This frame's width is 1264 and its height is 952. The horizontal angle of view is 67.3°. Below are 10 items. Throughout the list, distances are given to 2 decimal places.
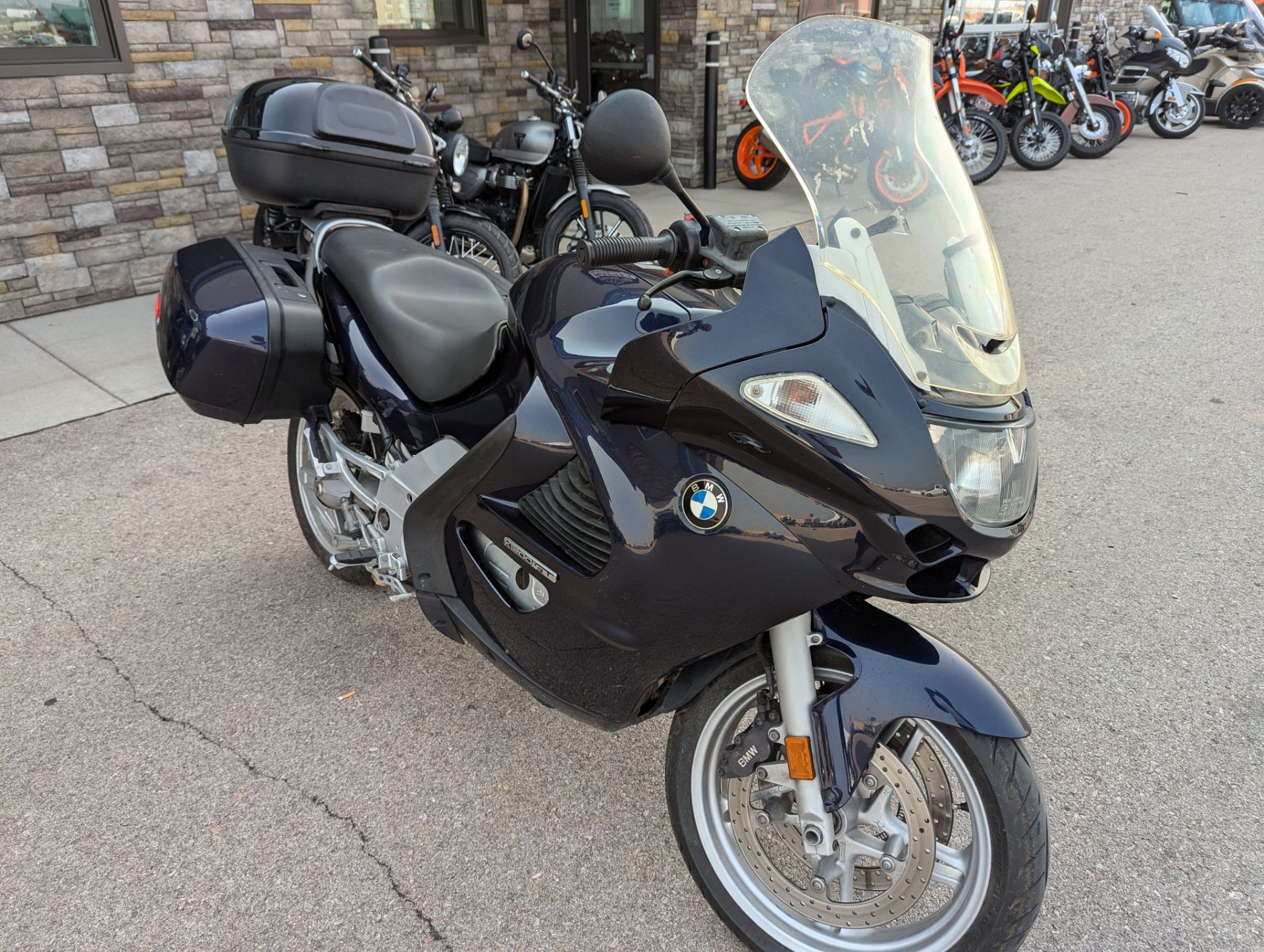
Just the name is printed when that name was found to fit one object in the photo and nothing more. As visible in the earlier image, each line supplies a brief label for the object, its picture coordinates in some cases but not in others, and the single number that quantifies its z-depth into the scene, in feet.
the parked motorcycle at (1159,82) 40.04
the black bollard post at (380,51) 18.61
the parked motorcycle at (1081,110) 34.86
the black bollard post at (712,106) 28.40
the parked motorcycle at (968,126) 30.86
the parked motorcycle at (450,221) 17.17
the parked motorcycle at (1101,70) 36.42
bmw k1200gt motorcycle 4.66
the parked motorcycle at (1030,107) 33.42
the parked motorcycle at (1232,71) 42.68
